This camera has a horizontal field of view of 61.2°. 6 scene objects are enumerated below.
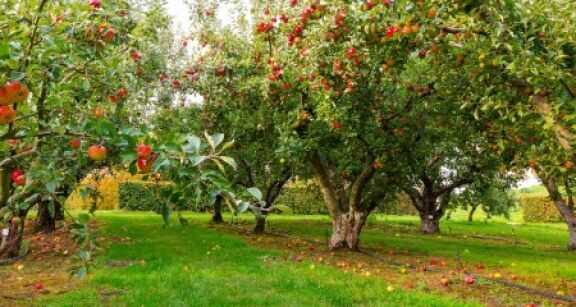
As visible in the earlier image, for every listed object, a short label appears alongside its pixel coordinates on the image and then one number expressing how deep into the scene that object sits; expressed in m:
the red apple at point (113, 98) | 5.14
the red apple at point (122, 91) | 5.96
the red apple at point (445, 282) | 8.54
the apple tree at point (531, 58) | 5.45
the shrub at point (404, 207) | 37.72
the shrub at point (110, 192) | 32.75
